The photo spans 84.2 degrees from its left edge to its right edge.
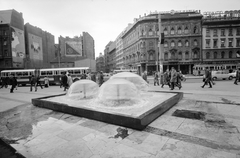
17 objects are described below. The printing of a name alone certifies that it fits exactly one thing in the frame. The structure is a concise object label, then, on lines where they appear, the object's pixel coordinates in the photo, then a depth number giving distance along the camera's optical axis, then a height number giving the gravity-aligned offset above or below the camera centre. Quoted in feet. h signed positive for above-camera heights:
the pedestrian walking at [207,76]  39.93 -1.65
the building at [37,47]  143.43 +29.07
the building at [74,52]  160.76 +25.07
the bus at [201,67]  118.11 +3.15
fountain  14.42 -4.91
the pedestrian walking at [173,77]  37.33 -1.73
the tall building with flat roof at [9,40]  129.80 +32.37
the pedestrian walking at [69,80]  47.88 -2.81
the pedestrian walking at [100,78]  49.15 -2.25
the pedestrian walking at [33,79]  50.35 -2.39
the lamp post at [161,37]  51.42 +13.15
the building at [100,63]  404.08 +27.43
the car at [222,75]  68.27 -2.38
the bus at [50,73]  75.56 -0.48
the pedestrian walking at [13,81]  48.02 -2.96
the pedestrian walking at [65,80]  45.44 -2.62
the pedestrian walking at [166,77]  45.27 -2.27
